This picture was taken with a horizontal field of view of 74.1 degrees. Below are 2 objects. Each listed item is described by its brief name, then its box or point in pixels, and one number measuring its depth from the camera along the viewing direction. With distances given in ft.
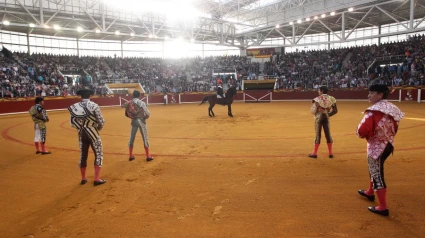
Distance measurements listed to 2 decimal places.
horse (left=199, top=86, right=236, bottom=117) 47.23
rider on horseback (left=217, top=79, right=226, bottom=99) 49.57
